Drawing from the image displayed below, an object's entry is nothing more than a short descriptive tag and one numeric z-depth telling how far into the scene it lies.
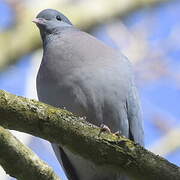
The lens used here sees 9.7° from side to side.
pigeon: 6.97
